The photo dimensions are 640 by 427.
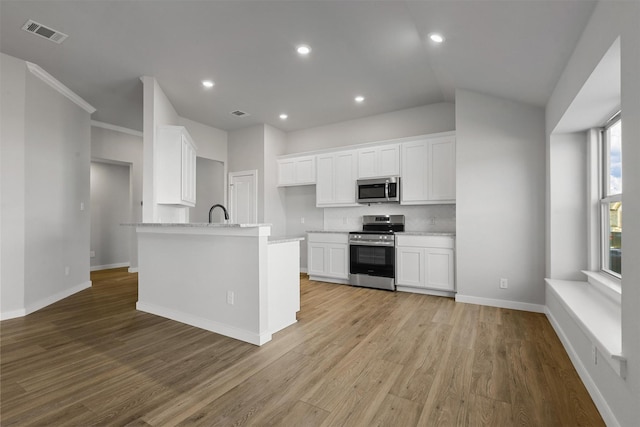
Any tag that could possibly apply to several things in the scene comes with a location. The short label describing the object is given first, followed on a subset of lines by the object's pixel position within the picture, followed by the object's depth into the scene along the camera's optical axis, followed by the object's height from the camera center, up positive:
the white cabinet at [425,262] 4.13 -0.69
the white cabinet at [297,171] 5.67 +0.83
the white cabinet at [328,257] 5.00 -0.73
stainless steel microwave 4.77 +0.38
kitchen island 2.66 -0.63
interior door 5.95 +0.35
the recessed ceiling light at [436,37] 2.77 +1.64
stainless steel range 4.55 -0.66
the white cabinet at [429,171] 4.35 +0.64
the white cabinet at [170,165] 4.00 +0.66
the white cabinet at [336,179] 5.23 +0.62
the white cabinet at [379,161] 4.81 +0.87
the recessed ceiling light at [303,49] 3.25 +1.79
